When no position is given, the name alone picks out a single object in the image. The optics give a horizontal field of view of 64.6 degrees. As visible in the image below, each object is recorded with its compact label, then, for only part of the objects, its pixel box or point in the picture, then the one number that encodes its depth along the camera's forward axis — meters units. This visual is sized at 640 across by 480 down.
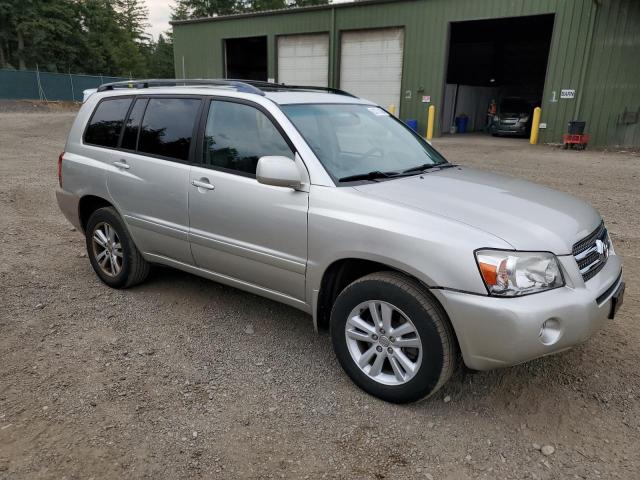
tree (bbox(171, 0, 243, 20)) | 53.91
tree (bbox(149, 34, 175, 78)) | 74.19
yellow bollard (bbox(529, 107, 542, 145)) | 18.92
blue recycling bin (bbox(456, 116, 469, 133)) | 25.88
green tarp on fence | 33.69
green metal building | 17.36
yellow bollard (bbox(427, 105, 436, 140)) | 21.03
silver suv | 2.62
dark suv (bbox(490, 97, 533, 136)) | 23.09
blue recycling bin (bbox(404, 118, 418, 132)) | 21.92
